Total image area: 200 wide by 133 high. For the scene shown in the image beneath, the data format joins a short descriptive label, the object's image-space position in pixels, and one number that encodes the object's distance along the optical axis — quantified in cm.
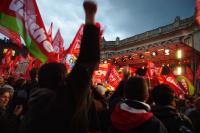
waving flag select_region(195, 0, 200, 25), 707
